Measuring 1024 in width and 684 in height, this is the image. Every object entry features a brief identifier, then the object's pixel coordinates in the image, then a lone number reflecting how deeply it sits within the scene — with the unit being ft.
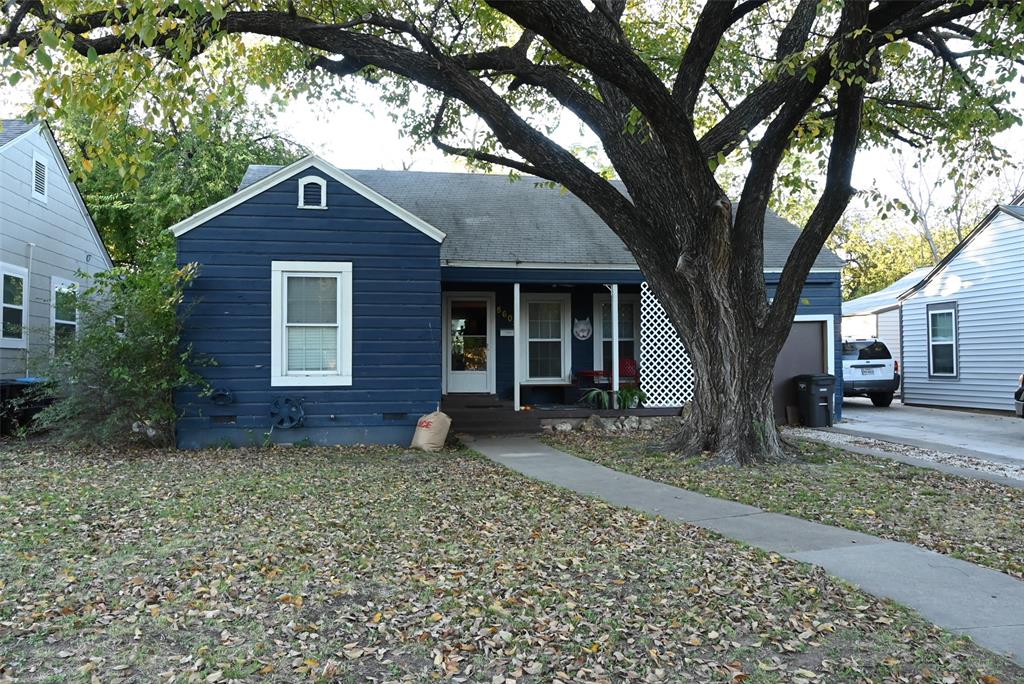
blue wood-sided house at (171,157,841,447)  36.96
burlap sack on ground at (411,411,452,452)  37.14
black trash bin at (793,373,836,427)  48.16
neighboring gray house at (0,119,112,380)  42.78
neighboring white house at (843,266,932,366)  76.87
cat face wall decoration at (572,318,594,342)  52.21
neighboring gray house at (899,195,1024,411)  54.65
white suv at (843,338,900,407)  63.57
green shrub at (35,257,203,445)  33.99
